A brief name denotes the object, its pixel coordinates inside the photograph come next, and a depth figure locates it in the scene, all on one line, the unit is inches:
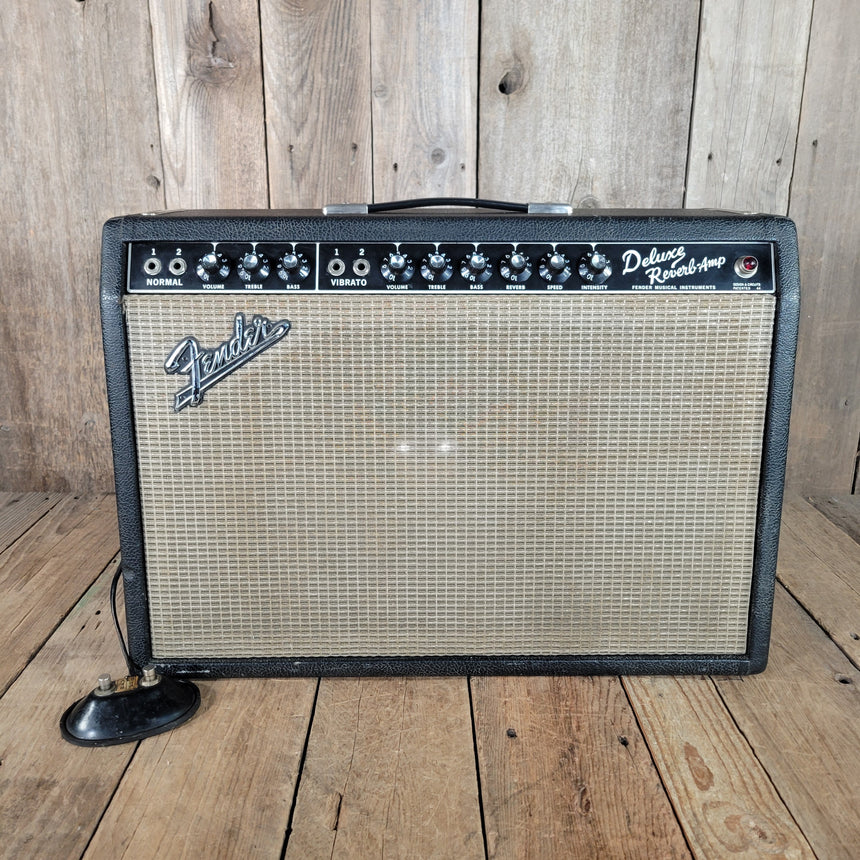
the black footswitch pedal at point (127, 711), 32.1
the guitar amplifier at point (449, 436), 32.6
